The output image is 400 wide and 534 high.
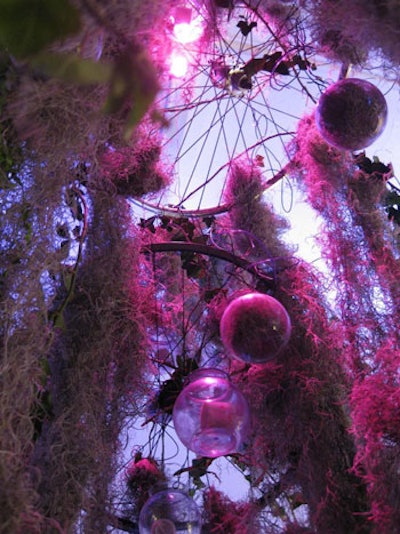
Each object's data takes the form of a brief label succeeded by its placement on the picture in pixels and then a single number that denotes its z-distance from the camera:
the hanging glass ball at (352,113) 1.23
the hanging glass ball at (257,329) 1.23
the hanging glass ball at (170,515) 1.34
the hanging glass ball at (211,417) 1.18
